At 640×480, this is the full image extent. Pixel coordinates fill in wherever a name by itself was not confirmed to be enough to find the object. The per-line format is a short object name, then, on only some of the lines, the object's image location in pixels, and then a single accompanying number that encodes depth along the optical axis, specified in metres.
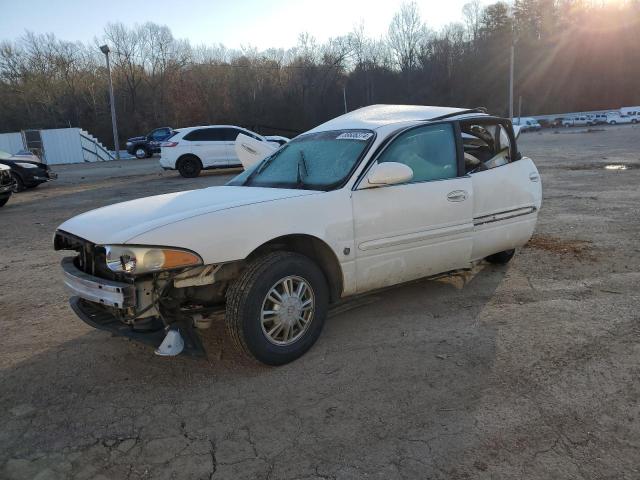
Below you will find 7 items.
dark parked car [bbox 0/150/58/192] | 15.64
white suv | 17.45
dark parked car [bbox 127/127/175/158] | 35.06
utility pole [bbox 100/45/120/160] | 32.72
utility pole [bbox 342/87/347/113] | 68.28
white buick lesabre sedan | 3.25
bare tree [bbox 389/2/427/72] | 84.62
